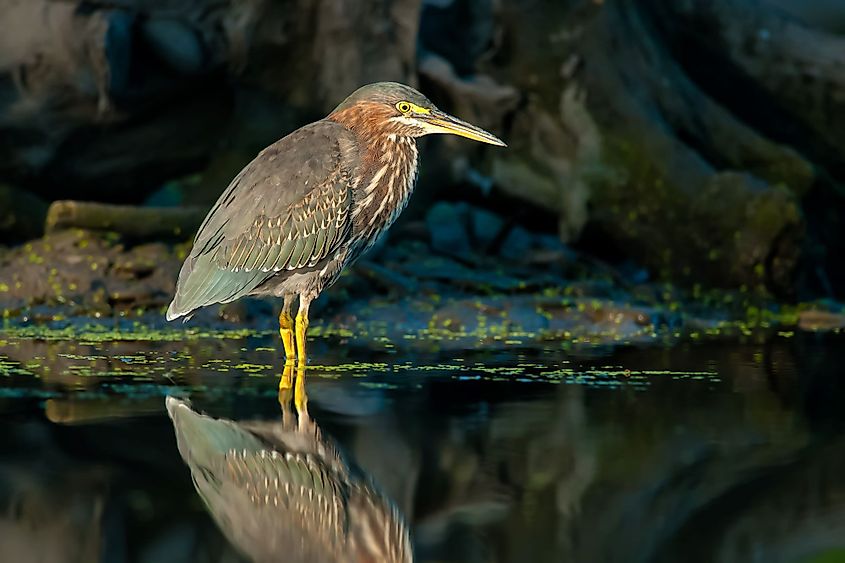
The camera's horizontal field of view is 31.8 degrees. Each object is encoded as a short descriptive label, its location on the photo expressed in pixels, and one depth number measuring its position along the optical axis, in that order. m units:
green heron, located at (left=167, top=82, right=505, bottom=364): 8.69
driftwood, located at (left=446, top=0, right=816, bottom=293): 12.83
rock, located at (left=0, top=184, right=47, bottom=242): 12.14
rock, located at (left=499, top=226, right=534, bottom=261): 13.23
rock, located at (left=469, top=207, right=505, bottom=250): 13.59
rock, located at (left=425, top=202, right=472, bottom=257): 13.12
